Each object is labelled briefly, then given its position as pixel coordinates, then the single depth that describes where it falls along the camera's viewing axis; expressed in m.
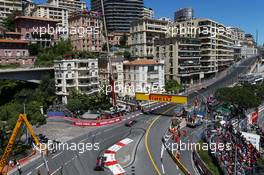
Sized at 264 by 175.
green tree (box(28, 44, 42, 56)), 85.81
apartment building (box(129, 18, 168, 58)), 102.12
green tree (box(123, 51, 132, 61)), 101.55
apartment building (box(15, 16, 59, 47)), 91.88
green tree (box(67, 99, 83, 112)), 61.84
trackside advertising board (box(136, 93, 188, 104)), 55.00
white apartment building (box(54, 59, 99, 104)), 70.81
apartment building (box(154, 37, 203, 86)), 96.44
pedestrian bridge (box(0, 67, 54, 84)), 62.03
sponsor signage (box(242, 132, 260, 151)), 38.88
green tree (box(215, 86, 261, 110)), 59.73
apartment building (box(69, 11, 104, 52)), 105.38
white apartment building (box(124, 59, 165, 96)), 79.56
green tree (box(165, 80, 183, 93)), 87.34
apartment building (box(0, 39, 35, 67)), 76.00
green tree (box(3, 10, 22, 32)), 98.88
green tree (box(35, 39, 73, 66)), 79.19
